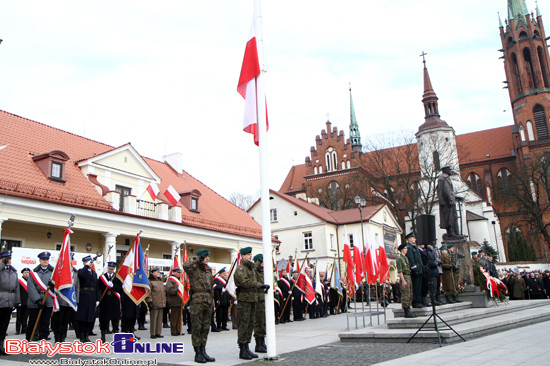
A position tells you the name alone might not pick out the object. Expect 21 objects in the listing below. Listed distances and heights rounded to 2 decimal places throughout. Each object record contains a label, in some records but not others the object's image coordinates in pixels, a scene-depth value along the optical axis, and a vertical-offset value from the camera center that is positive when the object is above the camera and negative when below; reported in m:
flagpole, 7.89 +1.98
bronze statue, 14.88 +2.40
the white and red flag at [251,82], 8.78 +3.92
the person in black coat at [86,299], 10.29 +0.09
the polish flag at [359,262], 14.74 +0.84
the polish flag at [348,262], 15.56 +0.90
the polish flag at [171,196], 23.44 +5.10
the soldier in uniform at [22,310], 12.41 -0.08
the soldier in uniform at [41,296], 10.04 +0.20
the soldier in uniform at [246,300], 8.26 -0.09
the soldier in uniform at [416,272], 11.48 +0.33
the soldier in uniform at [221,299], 14.15 -0.08
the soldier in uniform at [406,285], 11.23 +0.04
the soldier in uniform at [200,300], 7.86 -0.04
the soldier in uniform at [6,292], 8.82 +0.29
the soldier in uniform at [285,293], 16.72 +0.00
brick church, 52.59 +16.68
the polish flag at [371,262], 14.48 +0.80
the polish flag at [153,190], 23.83 +5.46
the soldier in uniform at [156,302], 11.97 -0.05
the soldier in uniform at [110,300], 11.44 +0.04
